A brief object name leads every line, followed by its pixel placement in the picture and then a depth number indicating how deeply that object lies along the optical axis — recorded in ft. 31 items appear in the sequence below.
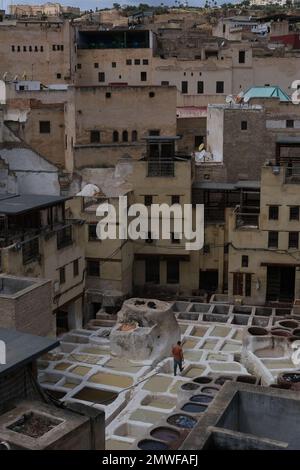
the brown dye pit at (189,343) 116.26
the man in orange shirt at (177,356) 100.79
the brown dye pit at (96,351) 111.75
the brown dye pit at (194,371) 103.76
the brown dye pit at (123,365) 105.55
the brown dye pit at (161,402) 94.63
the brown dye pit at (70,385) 100.63
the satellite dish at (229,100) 172.09
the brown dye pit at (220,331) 121.73
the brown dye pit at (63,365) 106.01
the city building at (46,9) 389.60
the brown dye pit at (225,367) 105.50
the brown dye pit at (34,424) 53.57
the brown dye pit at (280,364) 104.88
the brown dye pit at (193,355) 110.32
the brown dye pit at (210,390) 88.35
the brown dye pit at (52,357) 109.50
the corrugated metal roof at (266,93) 191.93
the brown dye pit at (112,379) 100.71
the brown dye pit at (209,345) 115.62
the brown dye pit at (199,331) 122.31
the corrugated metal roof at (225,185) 144.53
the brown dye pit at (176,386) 97.25
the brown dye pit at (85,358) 108.52
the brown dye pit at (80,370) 103.99
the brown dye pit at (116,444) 81.76
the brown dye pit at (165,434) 74.69
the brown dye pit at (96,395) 96.22
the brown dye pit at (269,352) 109.40
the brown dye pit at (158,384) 98.65
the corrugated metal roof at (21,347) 61.72
